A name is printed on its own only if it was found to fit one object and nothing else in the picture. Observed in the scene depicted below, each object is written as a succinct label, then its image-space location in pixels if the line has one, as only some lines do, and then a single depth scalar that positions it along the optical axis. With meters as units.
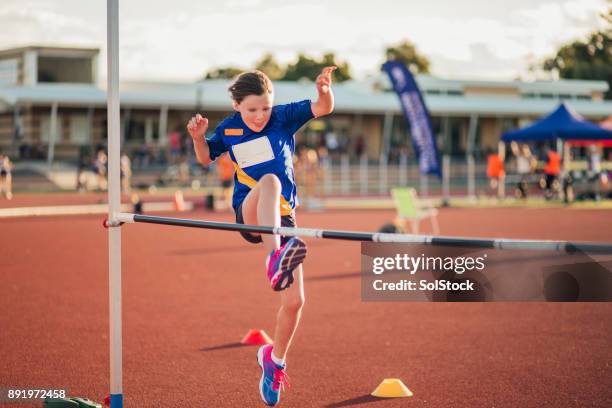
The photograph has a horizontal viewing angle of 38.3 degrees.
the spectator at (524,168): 29.27
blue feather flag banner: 24.75
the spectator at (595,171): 28.50
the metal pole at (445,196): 26.41
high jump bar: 3.35
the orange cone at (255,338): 7.35
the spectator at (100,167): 31.84
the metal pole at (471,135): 50.56
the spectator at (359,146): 45.41
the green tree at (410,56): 79.94
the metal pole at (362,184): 36.06
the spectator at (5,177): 30.19
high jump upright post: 4.86
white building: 42.72
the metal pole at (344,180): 36.06
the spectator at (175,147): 38.66
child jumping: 4.43
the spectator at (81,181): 32.22
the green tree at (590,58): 70.38
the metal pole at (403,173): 39.56
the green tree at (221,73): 80.76
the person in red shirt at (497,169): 29.44
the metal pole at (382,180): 37.83
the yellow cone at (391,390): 5.61
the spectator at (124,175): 30.51
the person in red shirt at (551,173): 27.60
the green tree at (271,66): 80.56
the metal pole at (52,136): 39.47
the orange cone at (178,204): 23.17
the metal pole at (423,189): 35.47
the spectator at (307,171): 24.25
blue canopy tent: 26.97
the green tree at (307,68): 77.56
